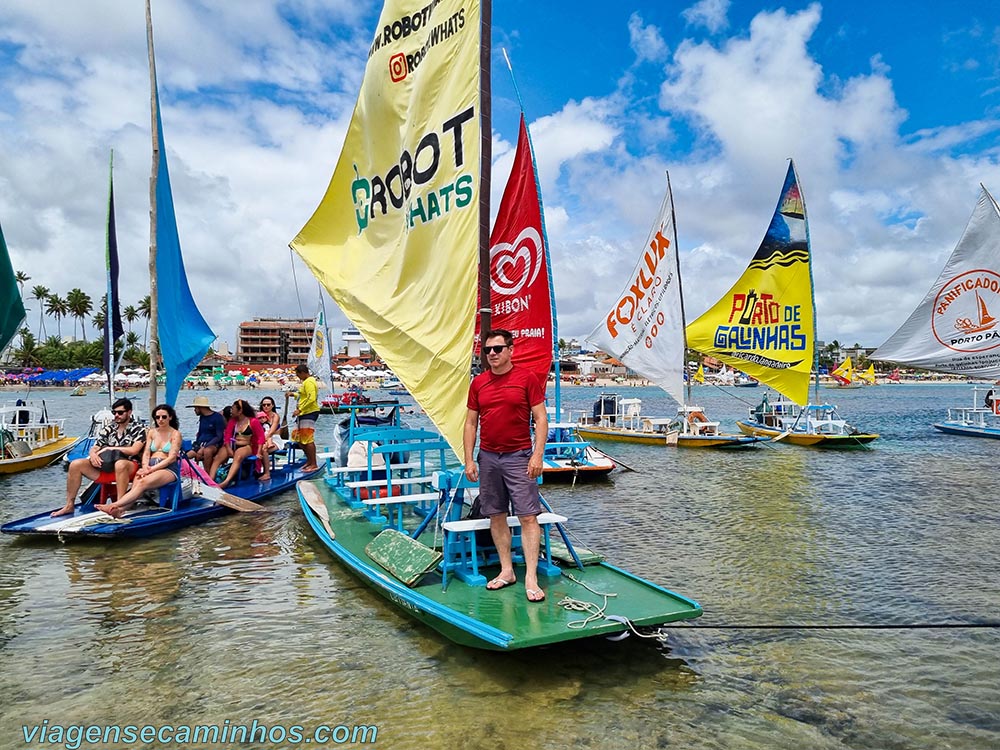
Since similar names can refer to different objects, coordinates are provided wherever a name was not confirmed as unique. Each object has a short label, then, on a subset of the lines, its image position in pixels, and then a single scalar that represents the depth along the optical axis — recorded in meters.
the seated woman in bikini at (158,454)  9.46
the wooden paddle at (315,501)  8.53
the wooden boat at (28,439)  16.27
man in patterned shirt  9.52
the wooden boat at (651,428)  23.41
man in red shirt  5.43
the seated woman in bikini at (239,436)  12.09
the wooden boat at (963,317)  20.62
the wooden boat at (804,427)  23.95
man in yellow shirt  14.11
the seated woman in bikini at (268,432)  12.86
